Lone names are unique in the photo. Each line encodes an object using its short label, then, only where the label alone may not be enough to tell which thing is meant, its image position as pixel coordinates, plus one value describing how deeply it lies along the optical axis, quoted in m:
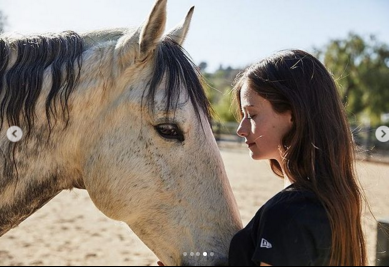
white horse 1.68
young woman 1.33
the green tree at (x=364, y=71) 34.34
